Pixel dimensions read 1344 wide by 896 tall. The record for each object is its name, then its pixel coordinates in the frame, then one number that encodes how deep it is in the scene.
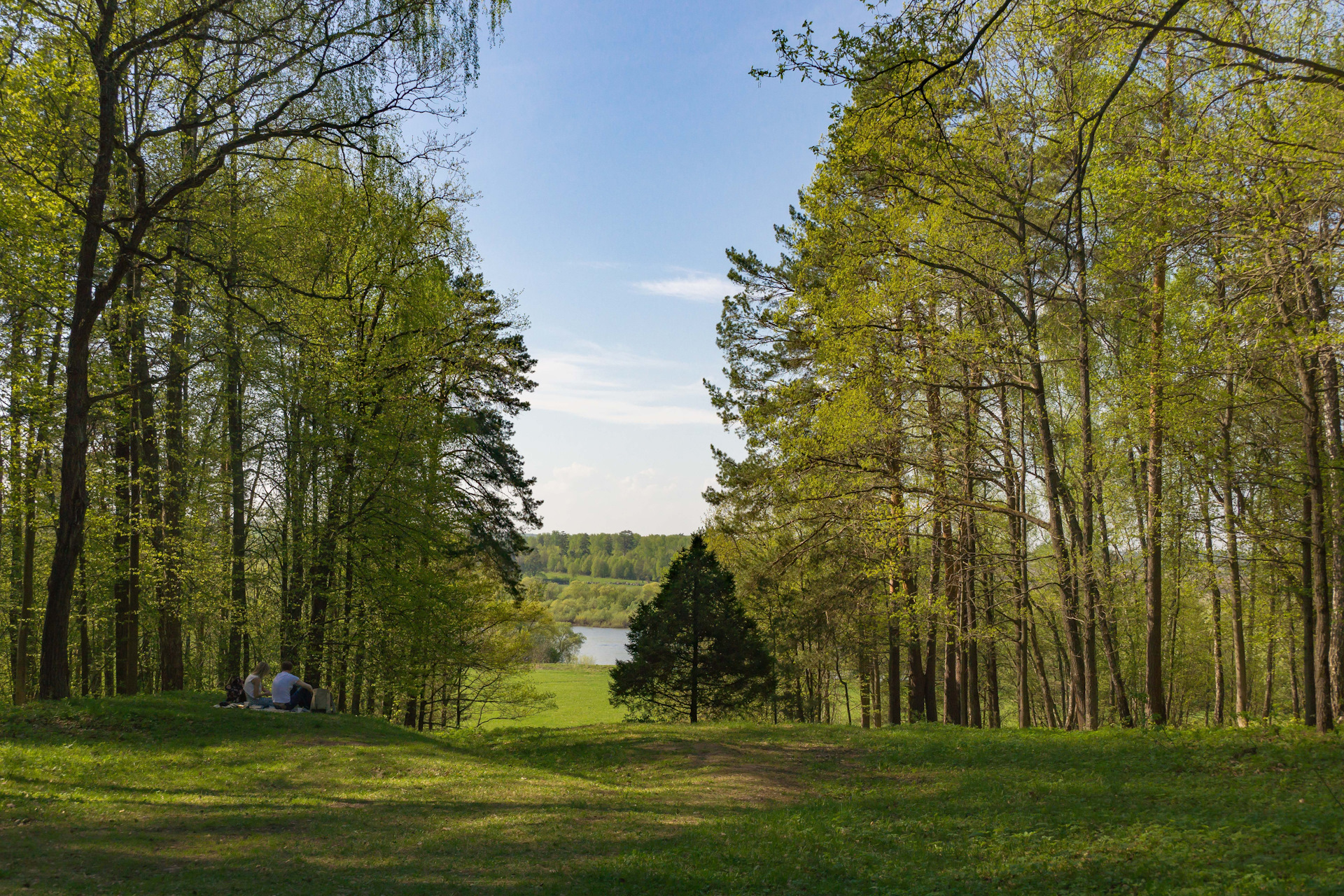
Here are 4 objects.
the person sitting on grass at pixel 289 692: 13.26
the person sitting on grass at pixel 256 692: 13.08
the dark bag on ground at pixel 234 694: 13.18
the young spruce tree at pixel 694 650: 19.88
